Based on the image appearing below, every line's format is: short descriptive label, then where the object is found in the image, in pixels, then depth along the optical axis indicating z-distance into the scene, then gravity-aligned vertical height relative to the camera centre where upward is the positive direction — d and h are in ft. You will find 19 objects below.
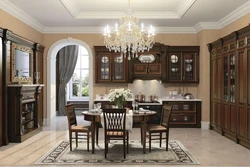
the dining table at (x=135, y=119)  18.13 -2.08
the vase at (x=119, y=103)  19.17 -1.18
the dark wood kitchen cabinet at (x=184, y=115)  28.53 -2.90
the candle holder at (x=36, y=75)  26.76 +0.86
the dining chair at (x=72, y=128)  18.89 -2.72
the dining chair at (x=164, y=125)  18.61 -2.64
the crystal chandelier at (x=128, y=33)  19.40 +3.33
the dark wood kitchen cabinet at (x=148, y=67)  29.22 +1.71
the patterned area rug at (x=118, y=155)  16.42 -4.16
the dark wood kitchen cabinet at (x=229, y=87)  21.93 -0.20
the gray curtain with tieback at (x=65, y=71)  39.42 +1.79
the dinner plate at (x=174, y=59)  29.45 +2.50
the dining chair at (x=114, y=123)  17.02 -2.20
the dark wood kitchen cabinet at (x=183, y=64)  29.27 +2.01
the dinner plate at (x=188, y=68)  29.43 +1.62
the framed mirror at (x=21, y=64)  22.38 +1.68
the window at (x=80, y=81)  40.98 +0.50
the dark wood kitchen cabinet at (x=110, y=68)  29.32 +1.62
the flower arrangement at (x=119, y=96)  19.10 -0.73
